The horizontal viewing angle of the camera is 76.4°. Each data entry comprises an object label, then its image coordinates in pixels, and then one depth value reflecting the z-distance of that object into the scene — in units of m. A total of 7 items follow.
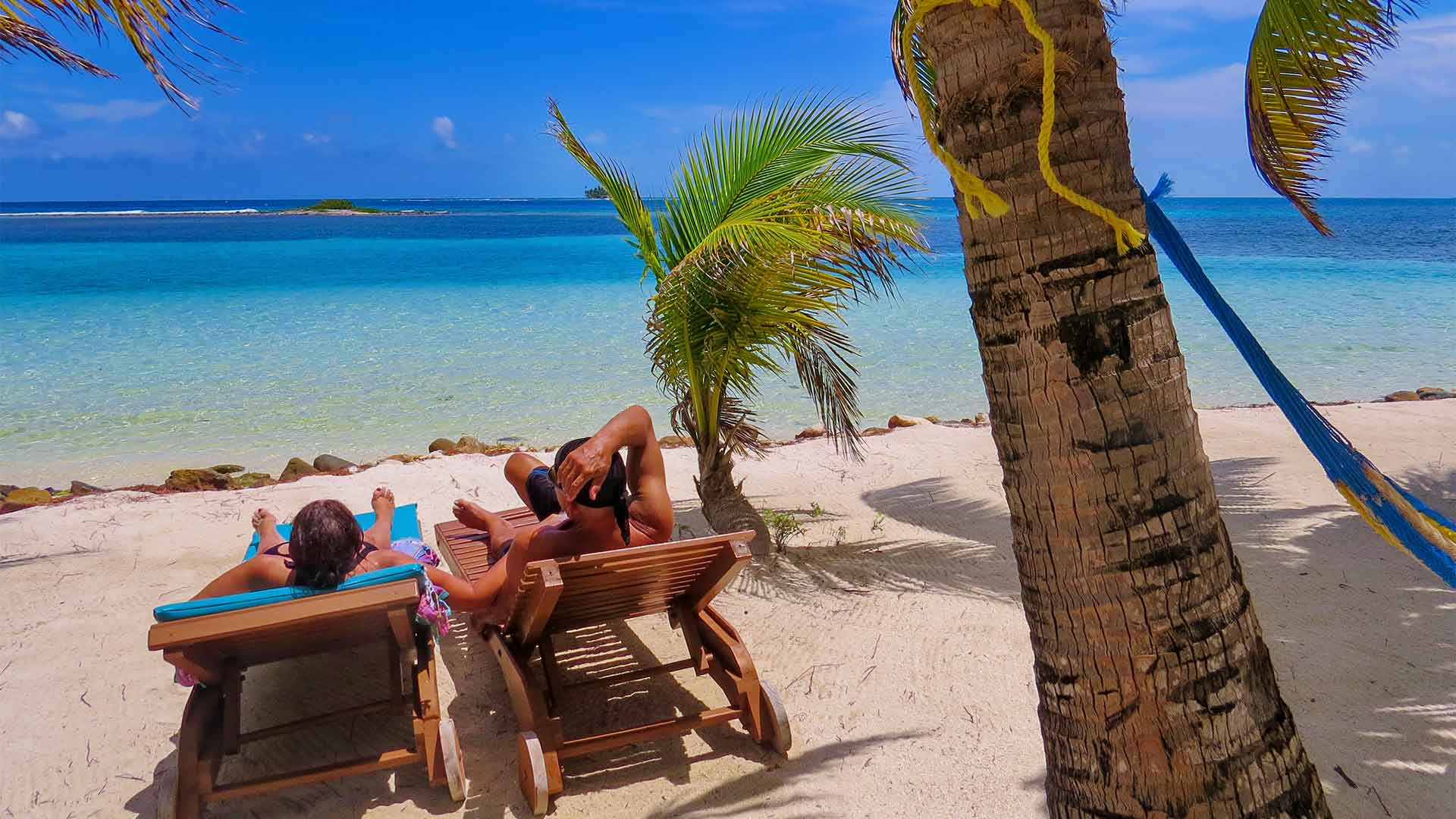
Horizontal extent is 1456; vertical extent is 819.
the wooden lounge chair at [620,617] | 2.90
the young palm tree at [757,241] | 4.47
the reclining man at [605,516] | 3.20
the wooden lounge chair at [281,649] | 2.67
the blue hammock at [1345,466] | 2.20
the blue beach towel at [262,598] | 2.62
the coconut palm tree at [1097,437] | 1.40
